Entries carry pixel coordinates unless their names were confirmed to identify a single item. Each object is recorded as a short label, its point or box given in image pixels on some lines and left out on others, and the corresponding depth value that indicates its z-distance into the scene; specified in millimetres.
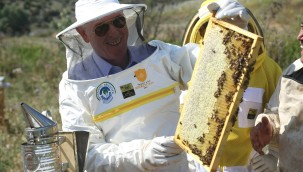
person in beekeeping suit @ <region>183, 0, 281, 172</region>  3191
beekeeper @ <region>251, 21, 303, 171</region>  2611
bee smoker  2184
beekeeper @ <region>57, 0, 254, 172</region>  2730
